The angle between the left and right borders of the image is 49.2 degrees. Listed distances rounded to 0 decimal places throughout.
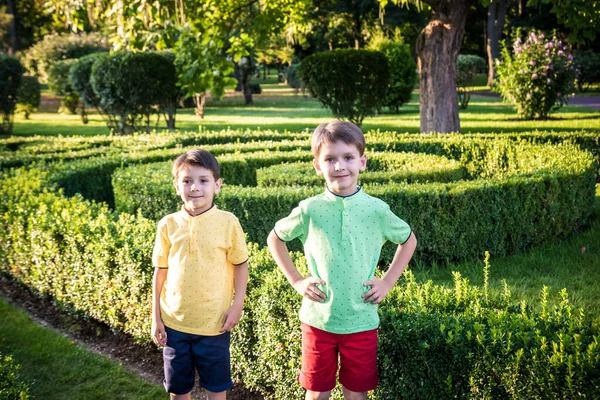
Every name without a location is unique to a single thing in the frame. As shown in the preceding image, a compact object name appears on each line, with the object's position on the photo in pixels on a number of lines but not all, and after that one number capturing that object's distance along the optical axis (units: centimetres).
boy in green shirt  302
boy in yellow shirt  331
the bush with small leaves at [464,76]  2647
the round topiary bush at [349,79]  1722
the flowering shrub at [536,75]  1892
